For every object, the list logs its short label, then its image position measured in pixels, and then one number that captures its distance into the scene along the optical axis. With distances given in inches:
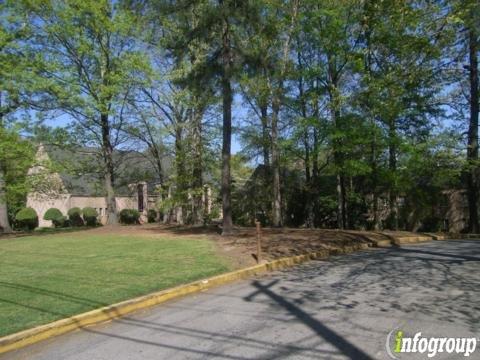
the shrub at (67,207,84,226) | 1669.5
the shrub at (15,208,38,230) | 1534.2
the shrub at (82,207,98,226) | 1664.6
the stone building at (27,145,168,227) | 1083.1
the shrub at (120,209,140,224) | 1699.1
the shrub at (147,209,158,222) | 1748.8
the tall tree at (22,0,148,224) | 1032.2
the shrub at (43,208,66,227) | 1637.6
